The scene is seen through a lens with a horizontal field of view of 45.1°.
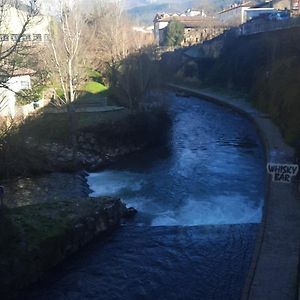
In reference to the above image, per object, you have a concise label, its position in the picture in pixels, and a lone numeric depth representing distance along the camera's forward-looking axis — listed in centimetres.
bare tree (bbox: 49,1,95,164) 1590
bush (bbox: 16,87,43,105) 795
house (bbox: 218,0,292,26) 4544
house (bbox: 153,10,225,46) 4607
